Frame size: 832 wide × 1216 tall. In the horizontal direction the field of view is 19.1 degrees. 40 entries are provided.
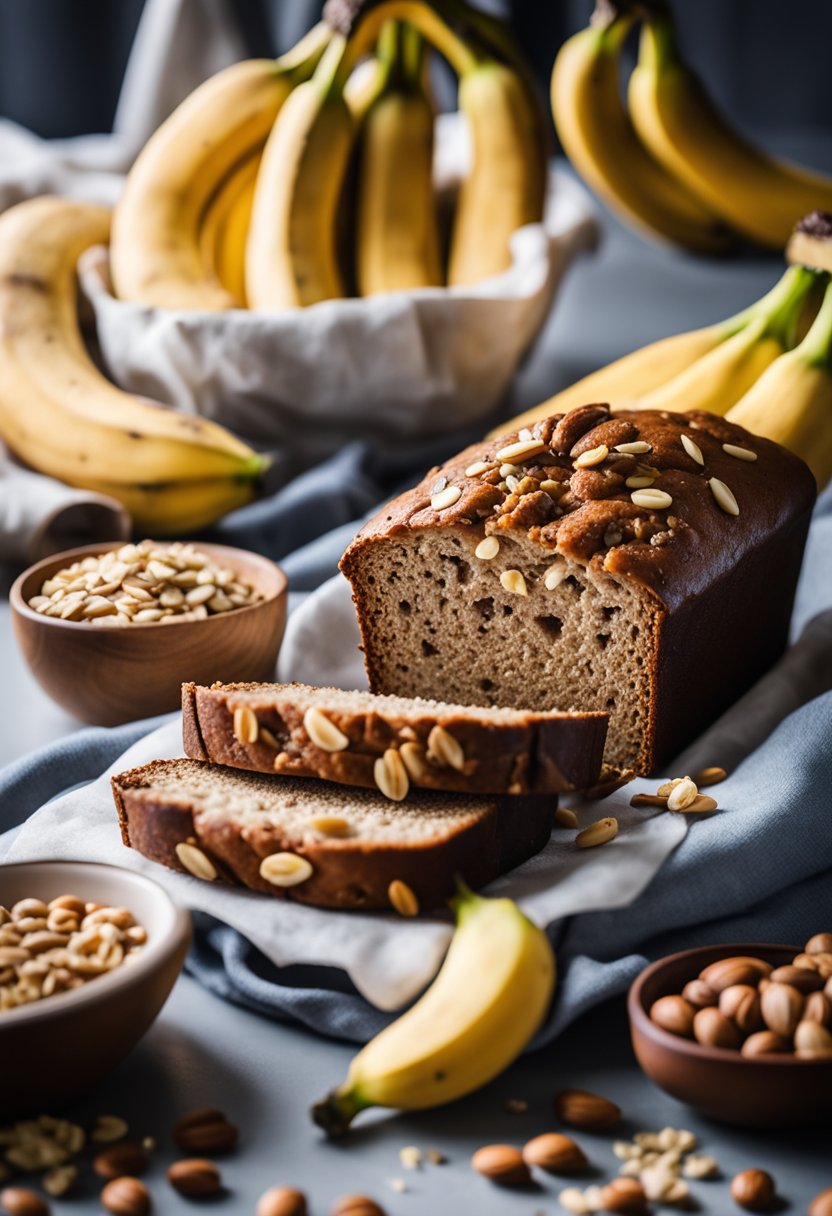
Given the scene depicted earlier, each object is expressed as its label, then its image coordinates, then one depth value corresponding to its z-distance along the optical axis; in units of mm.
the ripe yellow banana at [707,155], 1243
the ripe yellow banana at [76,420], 1023
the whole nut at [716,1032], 679
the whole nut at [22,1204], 651
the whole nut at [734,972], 694
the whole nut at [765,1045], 674
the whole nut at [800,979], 692
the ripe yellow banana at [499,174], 1174
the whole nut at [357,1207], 649
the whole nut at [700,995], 692
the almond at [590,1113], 680
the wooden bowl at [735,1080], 668
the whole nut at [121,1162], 666
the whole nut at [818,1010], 679
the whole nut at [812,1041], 671
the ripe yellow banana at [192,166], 1127
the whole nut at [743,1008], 683
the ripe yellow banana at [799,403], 918
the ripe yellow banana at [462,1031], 673
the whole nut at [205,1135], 675
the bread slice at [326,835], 729
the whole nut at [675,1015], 684
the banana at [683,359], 965
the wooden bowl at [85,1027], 667
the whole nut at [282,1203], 650
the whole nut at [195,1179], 660
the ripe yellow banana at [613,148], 1226
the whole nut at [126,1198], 654
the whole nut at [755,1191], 654
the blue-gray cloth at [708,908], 724
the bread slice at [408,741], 744
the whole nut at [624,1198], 651
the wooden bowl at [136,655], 874
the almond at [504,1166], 663
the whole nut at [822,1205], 646
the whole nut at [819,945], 713
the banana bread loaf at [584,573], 810
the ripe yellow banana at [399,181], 1159
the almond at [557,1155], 665
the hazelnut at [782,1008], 680
